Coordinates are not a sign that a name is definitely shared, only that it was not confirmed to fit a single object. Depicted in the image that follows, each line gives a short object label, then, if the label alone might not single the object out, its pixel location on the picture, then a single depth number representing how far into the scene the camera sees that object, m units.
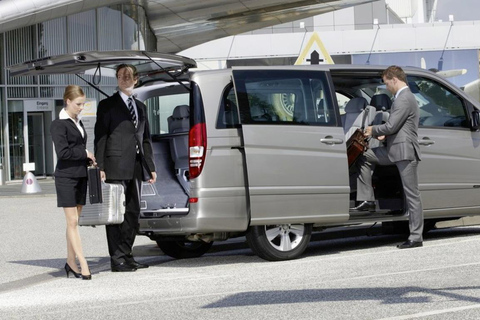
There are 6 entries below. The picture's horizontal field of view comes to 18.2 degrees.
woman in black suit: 13.31
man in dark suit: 13.83
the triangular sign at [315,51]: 24.77
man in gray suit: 15.22
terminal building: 44.87
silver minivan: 13.76
